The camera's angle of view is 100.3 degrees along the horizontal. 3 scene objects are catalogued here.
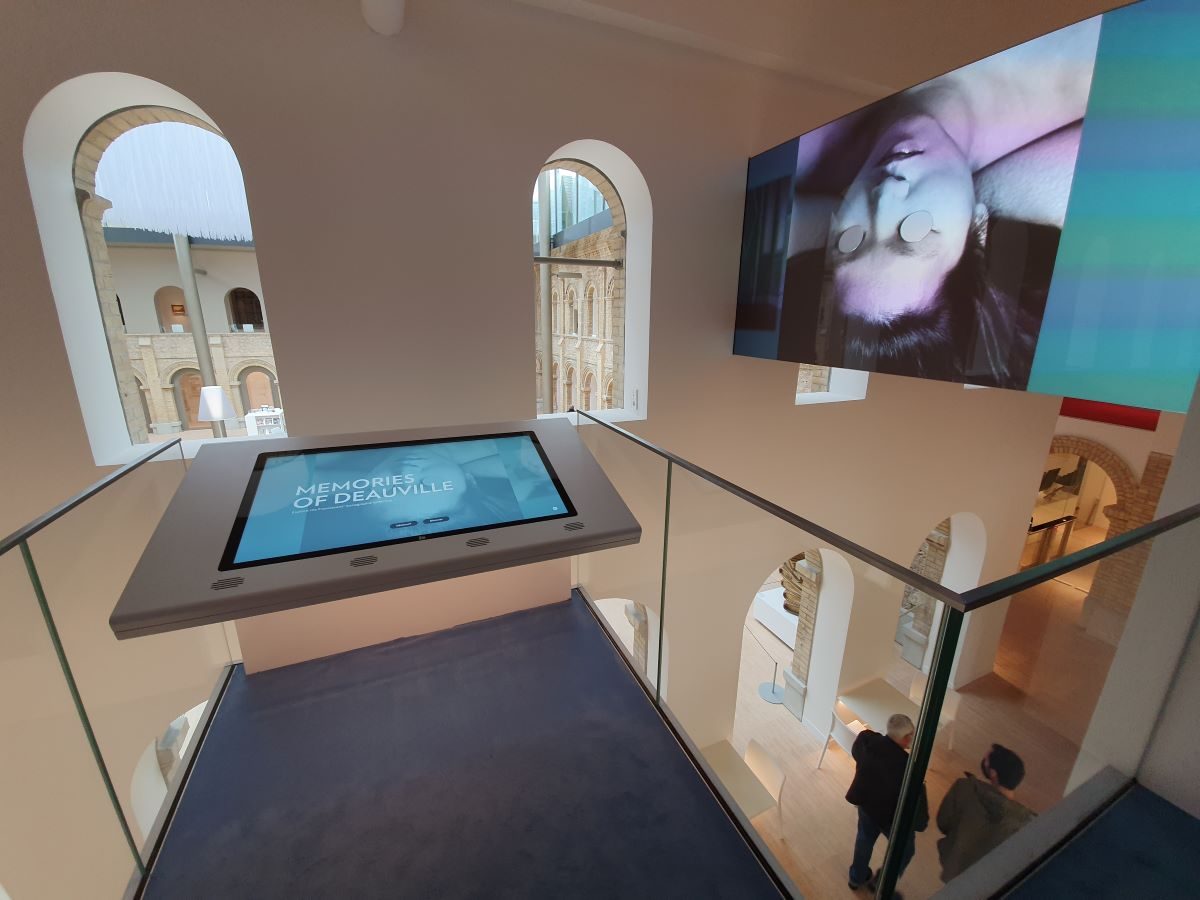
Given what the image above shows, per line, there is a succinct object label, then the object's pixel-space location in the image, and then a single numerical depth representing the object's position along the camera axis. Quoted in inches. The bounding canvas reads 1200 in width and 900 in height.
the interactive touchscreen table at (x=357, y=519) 53.1
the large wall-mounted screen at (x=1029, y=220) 67.9
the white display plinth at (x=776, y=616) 303.9
